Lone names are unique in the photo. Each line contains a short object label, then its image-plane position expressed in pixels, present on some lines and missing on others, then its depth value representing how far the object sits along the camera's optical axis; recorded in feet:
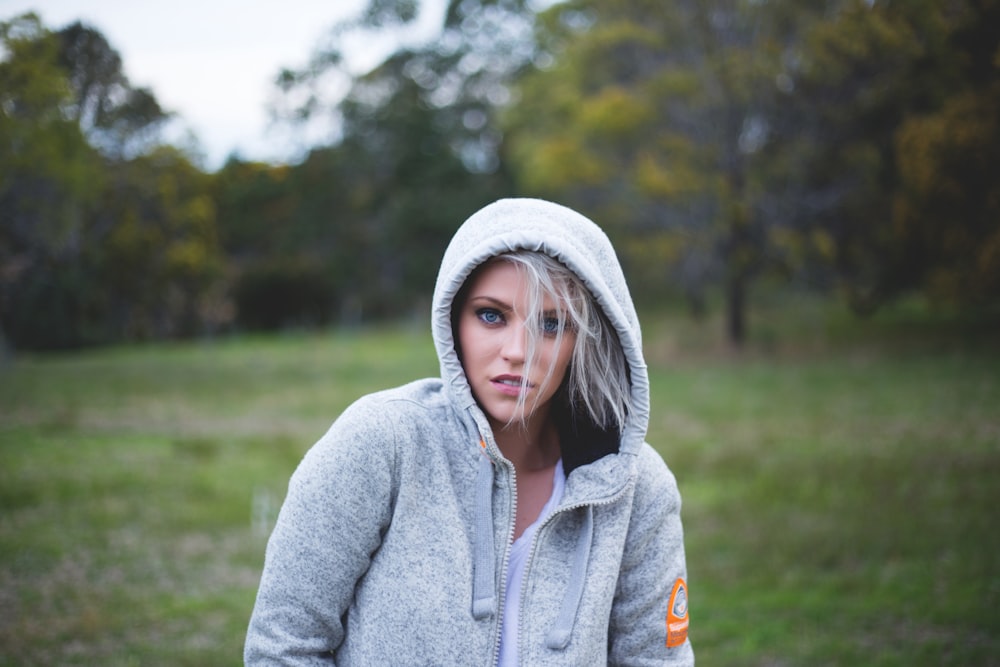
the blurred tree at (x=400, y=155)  102.99
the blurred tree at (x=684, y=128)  54.13
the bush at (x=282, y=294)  102.17
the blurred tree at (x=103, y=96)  29.50
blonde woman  5.41
